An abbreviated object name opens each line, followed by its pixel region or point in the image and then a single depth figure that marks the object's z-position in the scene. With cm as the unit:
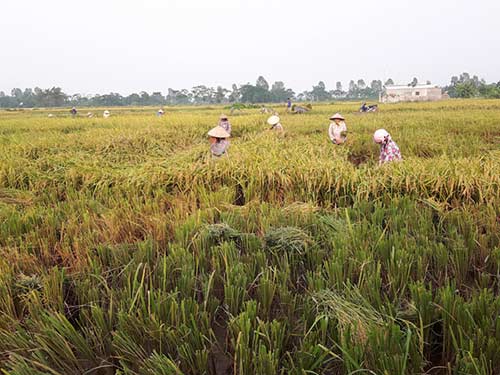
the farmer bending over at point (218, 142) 522
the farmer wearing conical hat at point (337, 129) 649
